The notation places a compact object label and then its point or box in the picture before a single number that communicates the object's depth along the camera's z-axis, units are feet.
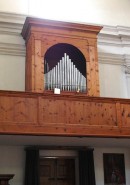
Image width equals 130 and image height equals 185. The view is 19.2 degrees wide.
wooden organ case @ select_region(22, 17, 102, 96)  35.09
